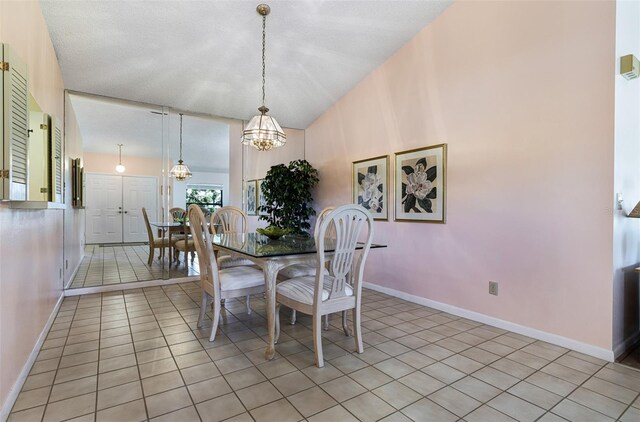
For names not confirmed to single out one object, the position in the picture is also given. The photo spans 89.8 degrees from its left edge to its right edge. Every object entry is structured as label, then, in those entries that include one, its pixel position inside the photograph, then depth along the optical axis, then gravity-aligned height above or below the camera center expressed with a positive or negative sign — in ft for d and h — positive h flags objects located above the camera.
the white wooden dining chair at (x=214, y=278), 8.04 -1.80
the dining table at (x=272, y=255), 7.18 -1.05
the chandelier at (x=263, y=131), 9.43 +2.33
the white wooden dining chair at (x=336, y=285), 6.84 -1.79
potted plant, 15.69 +0.83
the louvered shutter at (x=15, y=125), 4.72 +1.31
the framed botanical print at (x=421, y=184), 10.53 +0.92
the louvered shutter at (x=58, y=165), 7.68 +1.17
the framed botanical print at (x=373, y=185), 12.68 +1.06
